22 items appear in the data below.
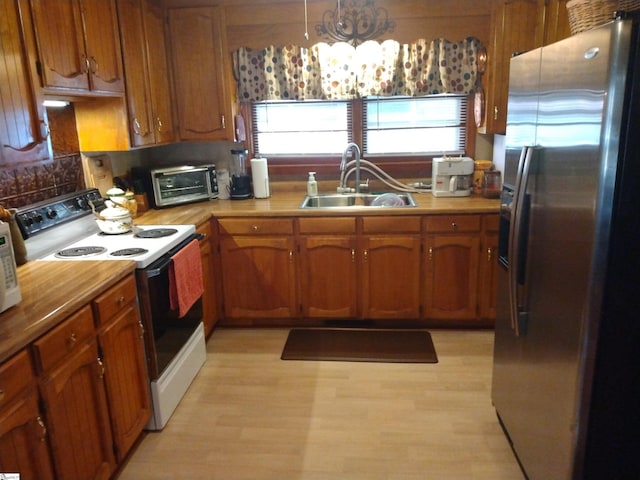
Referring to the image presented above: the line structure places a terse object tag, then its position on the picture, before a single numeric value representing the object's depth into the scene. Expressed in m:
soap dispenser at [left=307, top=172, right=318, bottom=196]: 3.63
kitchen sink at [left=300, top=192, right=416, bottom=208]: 3.47
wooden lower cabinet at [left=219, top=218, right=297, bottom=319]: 3.21
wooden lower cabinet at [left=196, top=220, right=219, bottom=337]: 3.07
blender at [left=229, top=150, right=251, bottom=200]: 3.58
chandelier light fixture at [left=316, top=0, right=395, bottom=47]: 3.21
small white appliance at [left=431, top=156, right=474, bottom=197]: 3.35
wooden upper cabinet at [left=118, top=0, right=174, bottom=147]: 2.84
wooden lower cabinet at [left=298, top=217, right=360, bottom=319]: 3.19
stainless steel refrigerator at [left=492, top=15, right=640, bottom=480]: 1.29
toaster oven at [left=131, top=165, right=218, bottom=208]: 3.27
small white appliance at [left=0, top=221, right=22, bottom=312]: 1.58
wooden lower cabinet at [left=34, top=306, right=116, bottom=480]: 1.54
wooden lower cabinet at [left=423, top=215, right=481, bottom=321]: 3.11
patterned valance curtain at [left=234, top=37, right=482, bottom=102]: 3.32
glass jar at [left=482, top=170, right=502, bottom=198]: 3.33
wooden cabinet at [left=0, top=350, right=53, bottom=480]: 1.34
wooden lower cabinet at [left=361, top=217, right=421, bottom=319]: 3.15
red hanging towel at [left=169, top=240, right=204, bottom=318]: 2.38
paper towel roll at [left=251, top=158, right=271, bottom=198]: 3.53
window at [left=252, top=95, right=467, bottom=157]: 3.70
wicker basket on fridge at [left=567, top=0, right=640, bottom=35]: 1.56
